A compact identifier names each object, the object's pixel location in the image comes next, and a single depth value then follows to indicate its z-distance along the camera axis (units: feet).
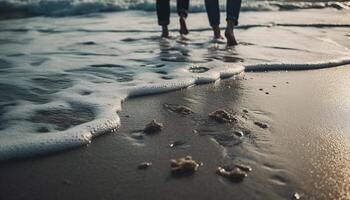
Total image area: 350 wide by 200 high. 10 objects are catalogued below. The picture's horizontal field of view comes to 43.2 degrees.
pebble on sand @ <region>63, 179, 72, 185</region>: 5.39
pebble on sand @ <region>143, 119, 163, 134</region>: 7.30
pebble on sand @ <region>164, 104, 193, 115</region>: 8.44
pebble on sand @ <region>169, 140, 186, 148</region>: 6.70
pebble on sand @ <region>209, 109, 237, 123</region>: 7.84
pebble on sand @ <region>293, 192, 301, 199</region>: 5.09
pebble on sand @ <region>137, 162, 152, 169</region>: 5.88
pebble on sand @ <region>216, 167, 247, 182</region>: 5.57
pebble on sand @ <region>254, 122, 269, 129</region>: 7.59
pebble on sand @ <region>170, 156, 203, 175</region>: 5.75
